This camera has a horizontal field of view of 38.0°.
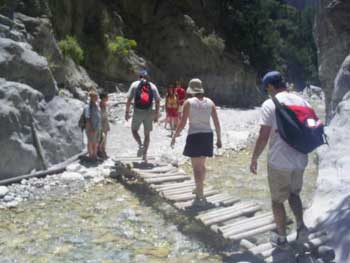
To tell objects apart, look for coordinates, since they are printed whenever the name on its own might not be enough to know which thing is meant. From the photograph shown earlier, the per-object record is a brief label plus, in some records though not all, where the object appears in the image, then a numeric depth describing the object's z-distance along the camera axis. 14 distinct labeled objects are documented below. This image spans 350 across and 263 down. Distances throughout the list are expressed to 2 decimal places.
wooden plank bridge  5.79
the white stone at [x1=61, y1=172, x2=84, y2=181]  9.98
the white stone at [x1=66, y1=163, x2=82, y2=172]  10.38
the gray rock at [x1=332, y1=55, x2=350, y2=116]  9.80
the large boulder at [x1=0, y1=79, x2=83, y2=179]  9.52
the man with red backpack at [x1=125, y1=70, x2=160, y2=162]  9.81
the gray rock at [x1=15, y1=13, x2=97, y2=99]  16.95
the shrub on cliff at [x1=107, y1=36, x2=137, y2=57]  25.17
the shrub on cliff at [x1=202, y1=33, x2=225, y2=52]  31.50
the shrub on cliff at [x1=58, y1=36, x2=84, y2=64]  20.17
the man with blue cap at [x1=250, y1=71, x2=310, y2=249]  5.41
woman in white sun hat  7.50
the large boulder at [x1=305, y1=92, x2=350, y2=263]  5.64
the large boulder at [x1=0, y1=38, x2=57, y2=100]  10.58
